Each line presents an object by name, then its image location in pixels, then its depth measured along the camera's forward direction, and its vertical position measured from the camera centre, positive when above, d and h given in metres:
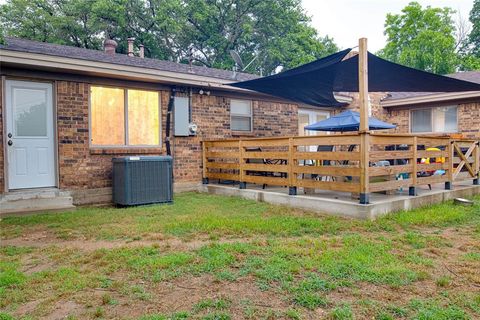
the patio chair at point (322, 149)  7.93 +0.05
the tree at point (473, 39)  27.83 +8.53
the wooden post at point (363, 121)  5.15 +0.42
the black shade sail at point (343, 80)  5.84 +1.31
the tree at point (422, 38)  22.78 +7.77
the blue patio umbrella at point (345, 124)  7.63 +0.58
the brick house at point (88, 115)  6.18 +0.73
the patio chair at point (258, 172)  7.78 -0.41
